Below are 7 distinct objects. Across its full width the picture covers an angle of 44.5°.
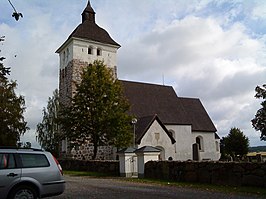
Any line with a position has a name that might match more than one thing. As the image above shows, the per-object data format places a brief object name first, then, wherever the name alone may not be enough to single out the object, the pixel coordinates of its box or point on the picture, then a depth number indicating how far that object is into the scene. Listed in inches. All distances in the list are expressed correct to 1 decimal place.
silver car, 344.5
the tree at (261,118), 1363.7
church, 1430.9
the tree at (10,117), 1309.1
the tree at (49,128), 1761.8
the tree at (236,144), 2170.2
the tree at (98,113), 1163.9
